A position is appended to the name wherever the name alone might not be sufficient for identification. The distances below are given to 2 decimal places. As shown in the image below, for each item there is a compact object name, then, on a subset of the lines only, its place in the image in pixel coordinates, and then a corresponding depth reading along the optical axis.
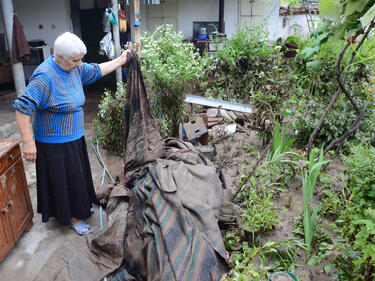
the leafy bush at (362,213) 1.92
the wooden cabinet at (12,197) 2.91
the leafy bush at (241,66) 6.73
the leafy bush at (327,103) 4.04
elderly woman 2.84
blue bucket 9.04
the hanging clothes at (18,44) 6.44
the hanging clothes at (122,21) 6.69
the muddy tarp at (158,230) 2.54
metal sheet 6.04
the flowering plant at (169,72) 4.38
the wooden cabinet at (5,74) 8.70
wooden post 5.32
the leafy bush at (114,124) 4.80
